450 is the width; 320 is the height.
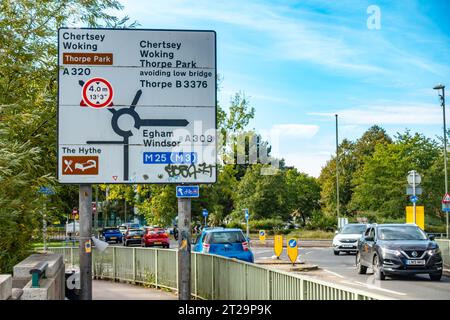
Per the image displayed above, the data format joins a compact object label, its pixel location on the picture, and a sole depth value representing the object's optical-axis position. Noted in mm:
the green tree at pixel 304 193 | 105750
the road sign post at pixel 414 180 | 29838
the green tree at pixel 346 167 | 94875
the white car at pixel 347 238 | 34969
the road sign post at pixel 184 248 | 12969
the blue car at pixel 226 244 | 21188
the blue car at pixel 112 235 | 59559
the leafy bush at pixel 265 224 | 66438
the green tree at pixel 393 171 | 67038
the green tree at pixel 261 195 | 69312
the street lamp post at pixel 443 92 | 43969
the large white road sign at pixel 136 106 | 12523
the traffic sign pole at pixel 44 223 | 14591
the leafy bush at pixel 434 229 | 59906
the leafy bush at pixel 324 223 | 70562
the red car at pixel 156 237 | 48000
